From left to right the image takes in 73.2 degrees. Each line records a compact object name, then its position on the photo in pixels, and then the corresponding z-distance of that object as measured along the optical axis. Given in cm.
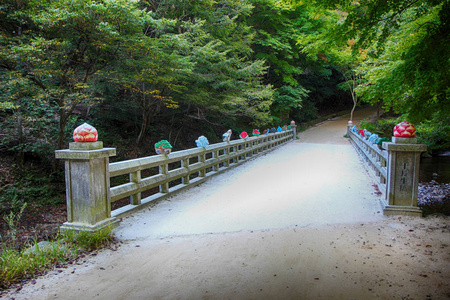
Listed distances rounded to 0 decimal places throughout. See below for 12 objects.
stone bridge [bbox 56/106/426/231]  416
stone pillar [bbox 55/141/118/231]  409
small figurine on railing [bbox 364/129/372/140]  1242
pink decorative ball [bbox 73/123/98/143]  416
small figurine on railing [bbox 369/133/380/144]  890
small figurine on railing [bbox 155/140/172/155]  658
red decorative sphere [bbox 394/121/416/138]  499
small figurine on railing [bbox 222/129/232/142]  1030
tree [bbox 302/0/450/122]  382
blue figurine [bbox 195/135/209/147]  829
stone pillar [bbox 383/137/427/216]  495
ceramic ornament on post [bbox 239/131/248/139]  1244
